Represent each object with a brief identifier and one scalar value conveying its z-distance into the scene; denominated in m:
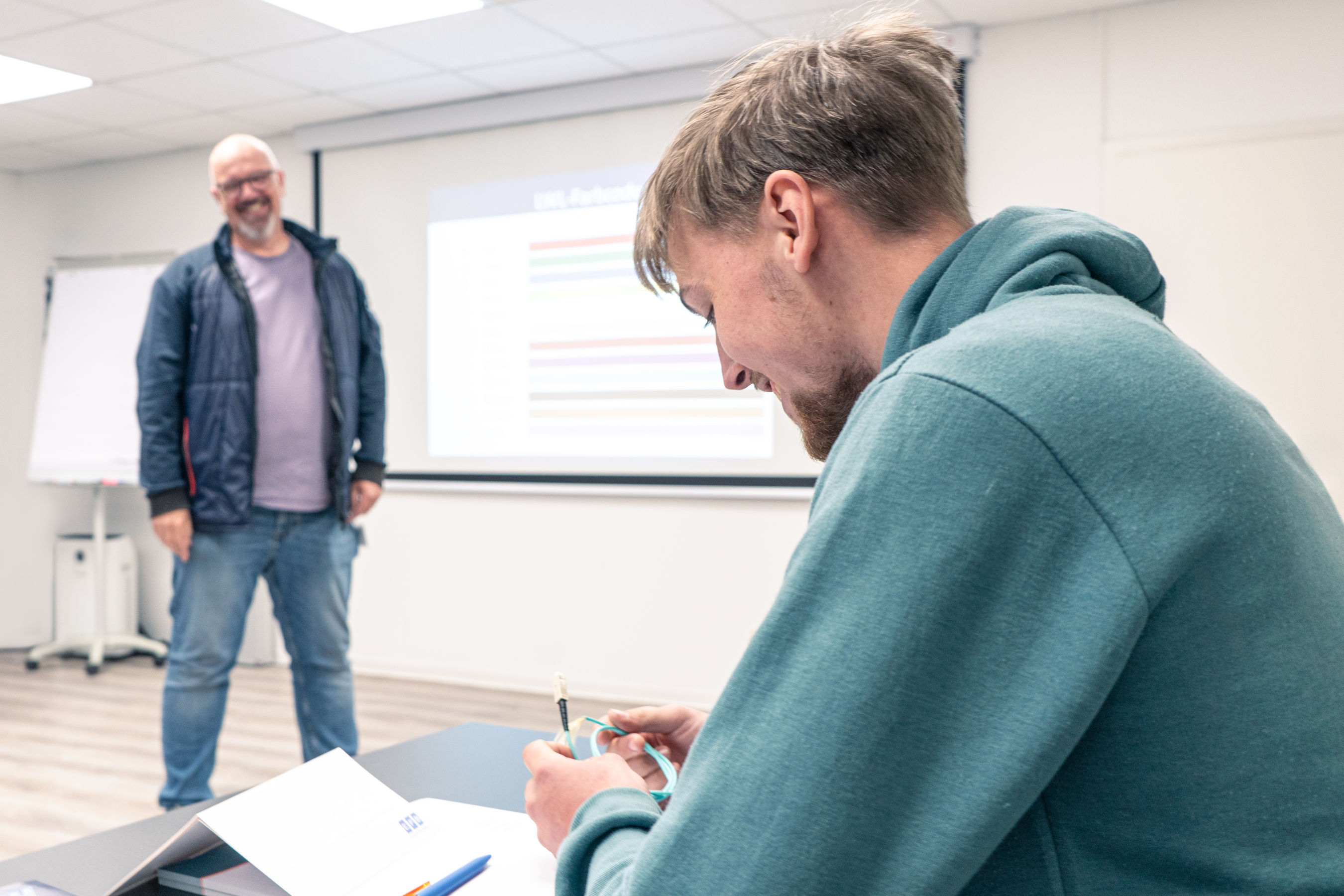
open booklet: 0.76
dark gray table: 0.80
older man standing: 2.46
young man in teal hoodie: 0.47
